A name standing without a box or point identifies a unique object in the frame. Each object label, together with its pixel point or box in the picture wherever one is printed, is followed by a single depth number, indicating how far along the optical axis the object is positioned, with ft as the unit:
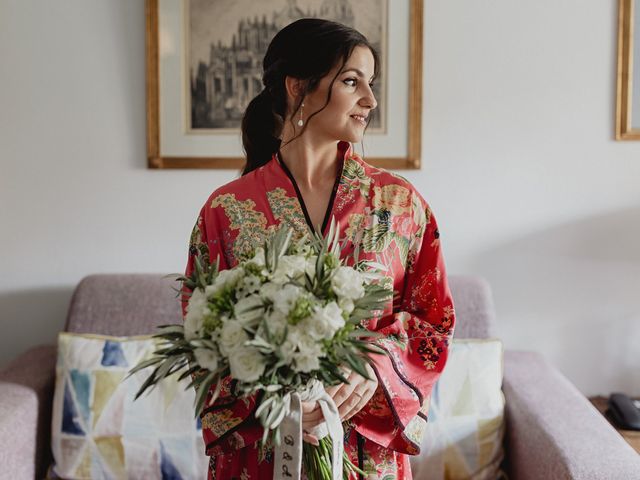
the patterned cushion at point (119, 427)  6.30
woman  3.97
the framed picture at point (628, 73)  7.16
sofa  5.27
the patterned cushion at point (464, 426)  6.30
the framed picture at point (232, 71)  7.32
